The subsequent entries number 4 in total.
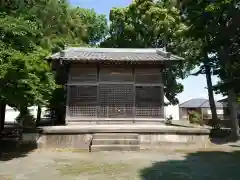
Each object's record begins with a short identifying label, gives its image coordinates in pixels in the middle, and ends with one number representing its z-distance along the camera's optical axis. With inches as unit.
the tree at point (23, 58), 257.6
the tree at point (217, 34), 384.9
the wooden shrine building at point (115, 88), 423.7
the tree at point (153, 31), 682.2
